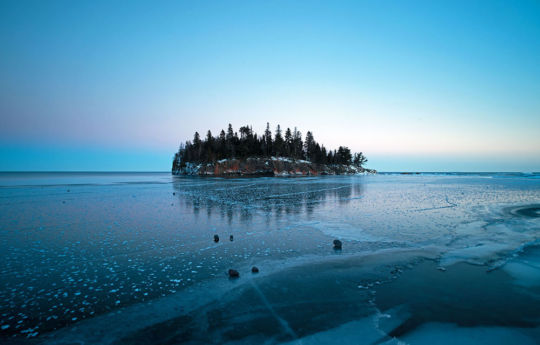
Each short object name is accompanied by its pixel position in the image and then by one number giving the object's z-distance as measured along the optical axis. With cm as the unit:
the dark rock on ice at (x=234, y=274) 907
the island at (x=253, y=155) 13512
